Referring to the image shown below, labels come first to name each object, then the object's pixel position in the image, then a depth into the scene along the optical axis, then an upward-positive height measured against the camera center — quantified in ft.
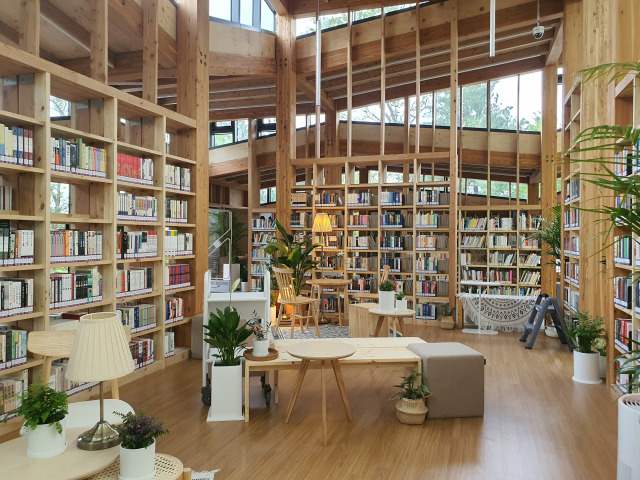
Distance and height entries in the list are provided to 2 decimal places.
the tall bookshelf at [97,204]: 12.25 +1.05
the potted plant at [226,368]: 12.25 -3.30
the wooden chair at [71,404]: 8.00 -2.79
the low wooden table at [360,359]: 12.28 -3.16
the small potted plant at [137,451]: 5.95 -2.62
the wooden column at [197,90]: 18.93 +5.78
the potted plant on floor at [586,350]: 15.37 -3.64
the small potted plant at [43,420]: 6.15 -2.33
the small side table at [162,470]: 6.14 -3.01
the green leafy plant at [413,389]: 12.16 -3.82
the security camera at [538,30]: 23.38 +9.98
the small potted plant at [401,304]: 17.58 -2.41
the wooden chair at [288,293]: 22.63 -2.65
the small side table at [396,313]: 16.89 -2.66
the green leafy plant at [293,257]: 25.41 -1.03
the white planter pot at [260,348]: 12.41 -2.82
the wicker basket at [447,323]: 25.23 -4.45
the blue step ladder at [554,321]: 20.49 -3.63
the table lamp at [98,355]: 6.10 -1.50
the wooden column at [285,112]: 27.76 +7.21
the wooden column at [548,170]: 30.32 +4.26
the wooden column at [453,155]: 25.99 +4.44
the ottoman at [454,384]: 12.32 -3.72
